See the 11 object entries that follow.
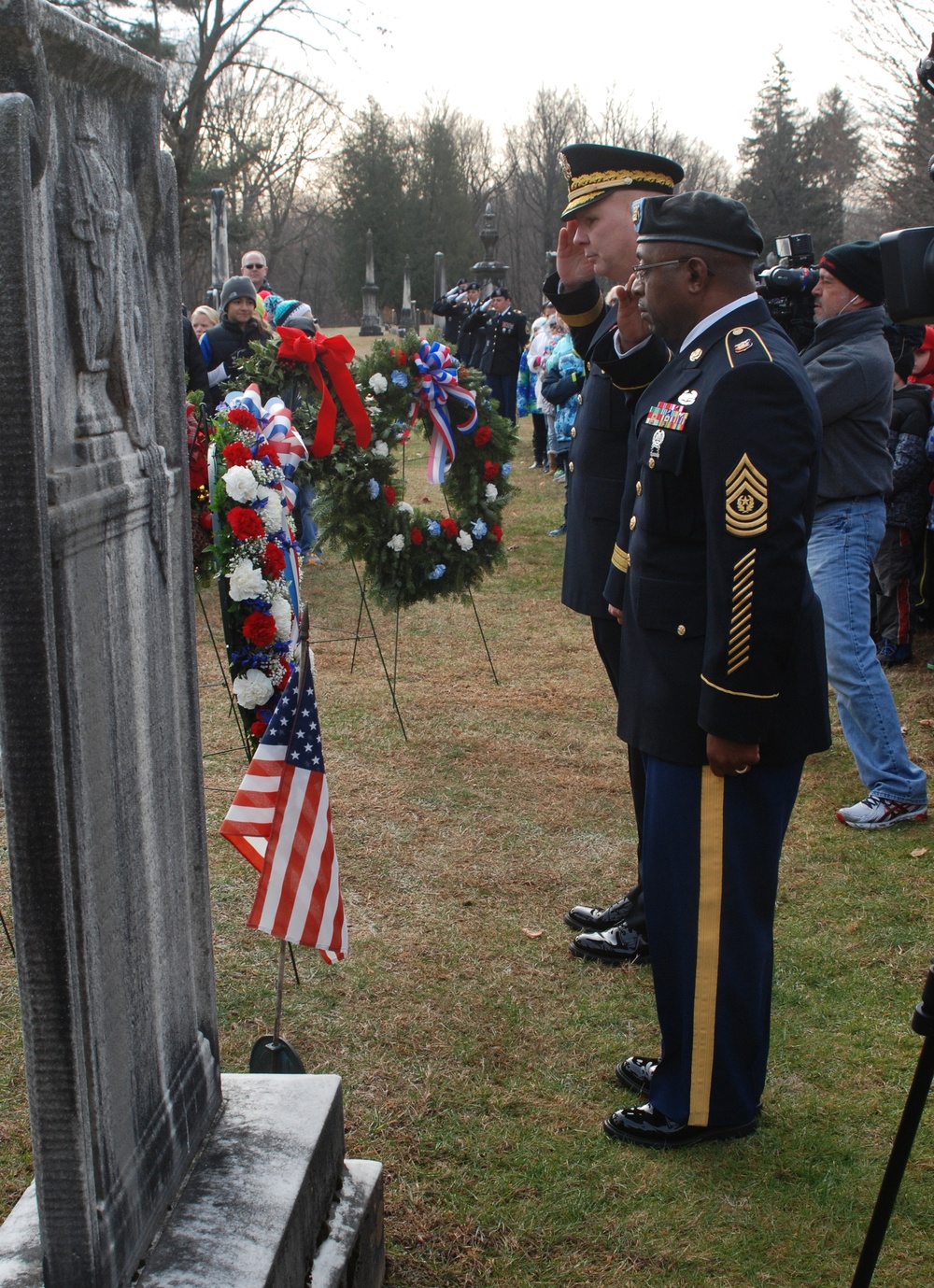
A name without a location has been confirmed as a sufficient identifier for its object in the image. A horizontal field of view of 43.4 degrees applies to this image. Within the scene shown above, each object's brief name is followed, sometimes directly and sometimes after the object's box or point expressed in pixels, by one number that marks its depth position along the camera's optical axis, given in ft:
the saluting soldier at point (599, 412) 12.40
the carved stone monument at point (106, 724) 5.08
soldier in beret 8.39
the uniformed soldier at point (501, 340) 53.83
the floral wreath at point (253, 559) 13.26
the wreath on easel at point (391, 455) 18.26
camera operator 15.78
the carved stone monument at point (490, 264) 76.74
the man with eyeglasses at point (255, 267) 34.99
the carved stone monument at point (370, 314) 142.20
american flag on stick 9.05
